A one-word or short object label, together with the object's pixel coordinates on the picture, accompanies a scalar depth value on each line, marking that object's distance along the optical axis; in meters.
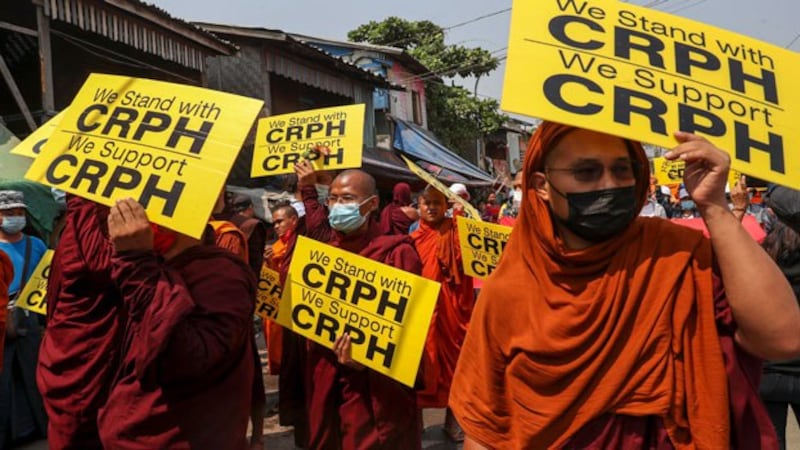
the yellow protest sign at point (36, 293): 4.05
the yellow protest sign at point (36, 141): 2.96
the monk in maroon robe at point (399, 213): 6.01
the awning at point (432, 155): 18.11
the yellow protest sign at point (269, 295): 4.14
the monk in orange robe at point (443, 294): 4.89
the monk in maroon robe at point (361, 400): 3.19
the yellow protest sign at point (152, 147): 2.00
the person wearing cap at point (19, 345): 4.82
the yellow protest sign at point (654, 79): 1.53
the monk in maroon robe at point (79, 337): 2.53
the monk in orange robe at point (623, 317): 1.45
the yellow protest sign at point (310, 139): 4.21
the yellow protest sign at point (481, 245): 4.82
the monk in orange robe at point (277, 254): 5.53
